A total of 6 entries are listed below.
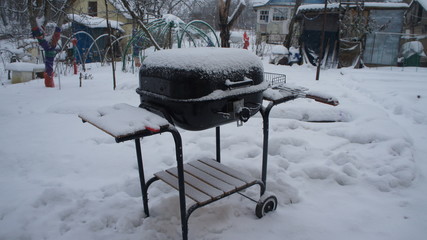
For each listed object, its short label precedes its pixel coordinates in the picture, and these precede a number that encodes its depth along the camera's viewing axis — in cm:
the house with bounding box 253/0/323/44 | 2904
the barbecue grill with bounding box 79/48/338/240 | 173
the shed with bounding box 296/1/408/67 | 1141
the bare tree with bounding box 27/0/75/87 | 781
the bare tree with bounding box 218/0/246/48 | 834
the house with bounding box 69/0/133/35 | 2255
